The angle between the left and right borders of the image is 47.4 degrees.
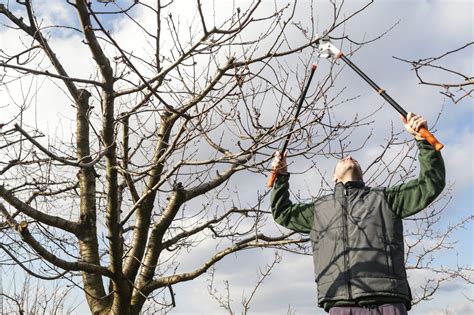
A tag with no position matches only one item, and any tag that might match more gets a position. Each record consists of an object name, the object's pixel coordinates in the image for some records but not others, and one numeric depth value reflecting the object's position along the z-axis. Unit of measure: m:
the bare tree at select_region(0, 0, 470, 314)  4.32
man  2.97
